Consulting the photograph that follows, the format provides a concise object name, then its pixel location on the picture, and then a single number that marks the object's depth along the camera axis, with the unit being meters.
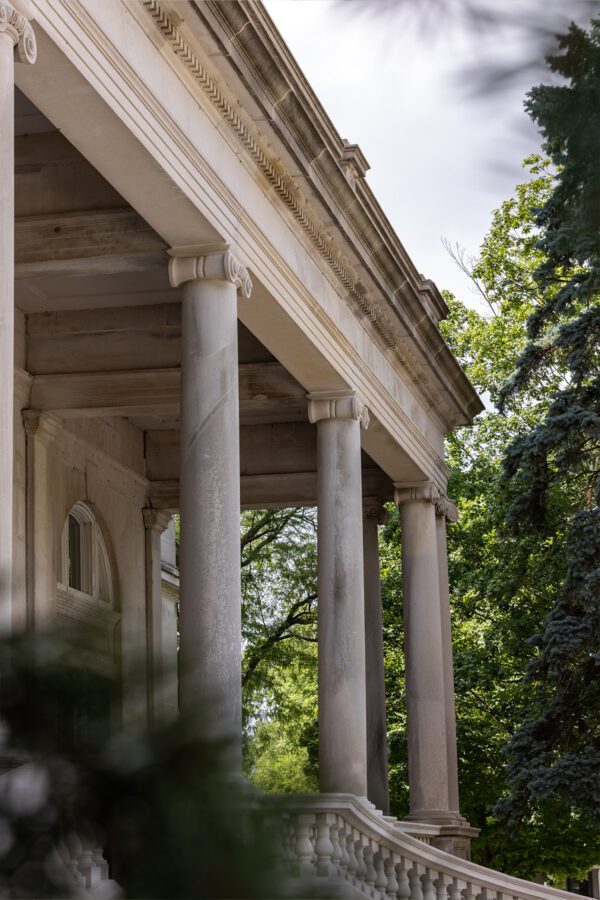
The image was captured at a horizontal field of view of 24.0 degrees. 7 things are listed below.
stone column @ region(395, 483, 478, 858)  37.88
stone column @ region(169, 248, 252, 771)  22.11
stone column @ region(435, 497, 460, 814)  40.19
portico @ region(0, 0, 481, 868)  20.80
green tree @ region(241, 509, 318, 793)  59.34
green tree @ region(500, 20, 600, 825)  36.84
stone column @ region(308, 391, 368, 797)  29.38
